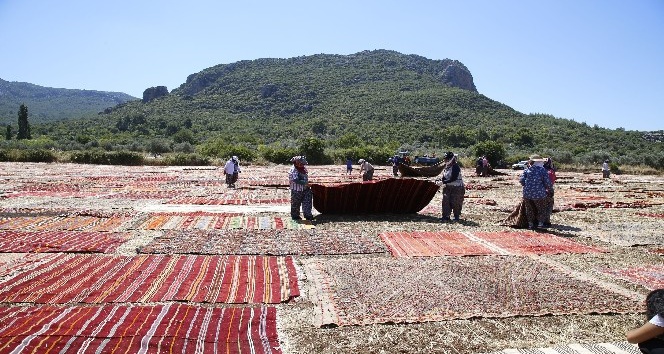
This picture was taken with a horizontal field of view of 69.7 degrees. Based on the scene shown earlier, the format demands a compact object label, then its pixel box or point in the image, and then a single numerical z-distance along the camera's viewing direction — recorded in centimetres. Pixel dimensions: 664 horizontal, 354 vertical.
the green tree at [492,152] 3356
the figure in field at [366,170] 1659
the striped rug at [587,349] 326
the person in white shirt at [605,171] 2297
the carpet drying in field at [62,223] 760
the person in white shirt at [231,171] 1565
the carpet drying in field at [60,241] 607
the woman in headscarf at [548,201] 823
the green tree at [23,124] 5144
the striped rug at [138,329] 314
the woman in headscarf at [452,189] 890
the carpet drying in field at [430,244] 615
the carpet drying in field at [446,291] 402
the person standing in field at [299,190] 895
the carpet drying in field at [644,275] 483
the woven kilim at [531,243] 638
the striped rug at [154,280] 425
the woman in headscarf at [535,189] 808
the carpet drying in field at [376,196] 923
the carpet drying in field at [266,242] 620
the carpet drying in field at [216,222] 786
